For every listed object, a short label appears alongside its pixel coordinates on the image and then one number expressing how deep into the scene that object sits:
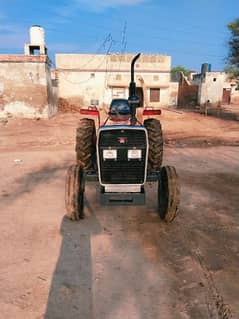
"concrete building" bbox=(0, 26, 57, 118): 17.17
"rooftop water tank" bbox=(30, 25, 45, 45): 19.30
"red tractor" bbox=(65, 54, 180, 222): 4.14
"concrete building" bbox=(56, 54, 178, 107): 23.50
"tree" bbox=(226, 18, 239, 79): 17.53
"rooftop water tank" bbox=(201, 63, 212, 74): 28.88
